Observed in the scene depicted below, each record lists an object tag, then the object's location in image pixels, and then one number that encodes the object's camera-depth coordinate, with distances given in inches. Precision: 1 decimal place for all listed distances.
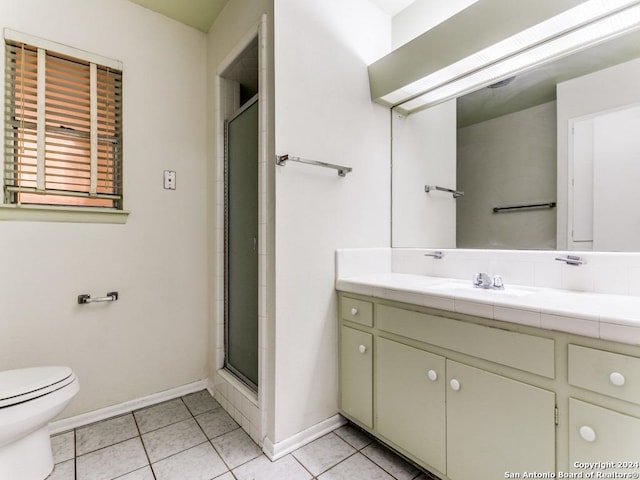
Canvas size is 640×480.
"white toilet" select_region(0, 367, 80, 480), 48.3
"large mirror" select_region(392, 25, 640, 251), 53.4
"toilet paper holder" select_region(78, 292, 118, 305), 71.5
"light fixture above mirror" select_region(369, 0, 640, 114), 50.8
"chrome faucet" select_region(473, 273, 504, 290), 58.8
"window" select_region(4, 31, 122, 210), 65.2
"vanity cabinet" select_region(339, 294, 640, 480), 34.9
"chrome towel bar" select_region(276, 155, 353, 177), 60.5
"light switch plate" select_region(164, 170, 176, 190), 83.1
